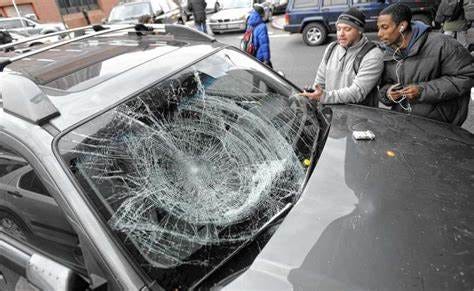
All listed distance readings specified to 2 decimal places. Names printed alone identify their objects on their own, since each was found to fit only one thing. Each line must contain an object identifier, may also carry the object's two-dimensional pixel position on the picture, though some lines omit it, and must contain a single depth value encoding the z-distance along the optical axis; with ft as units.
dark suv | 26.50
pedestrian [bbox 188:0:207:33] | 37.04
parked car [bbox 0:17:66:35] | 50.55
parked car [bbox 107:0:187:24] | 41.16
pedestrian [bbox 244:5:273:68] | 17.31
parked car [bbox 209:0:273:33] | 39.75
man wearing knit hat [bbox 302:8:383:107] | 8.81
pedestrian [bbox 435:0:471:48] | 19.15
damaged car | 4.56
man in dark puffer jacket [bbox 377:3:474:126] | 8.16
